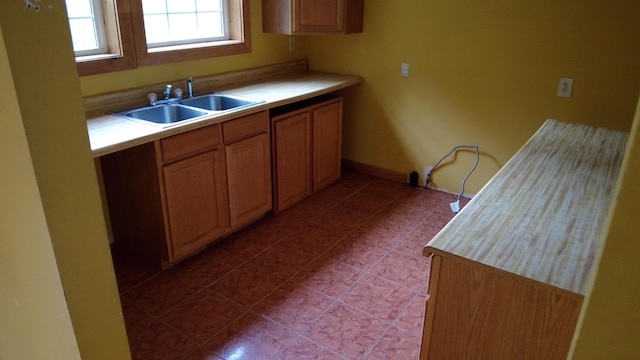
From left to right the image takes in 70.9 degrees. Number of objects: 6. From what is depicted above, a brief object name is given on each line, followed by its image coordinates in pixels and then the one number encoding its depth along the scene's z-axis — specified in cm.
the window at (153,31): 254
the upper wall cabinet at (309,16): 338
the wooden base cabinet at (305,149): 317
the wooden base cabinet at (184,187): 243
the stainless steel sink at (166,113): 273
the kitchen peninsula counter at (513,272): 119
